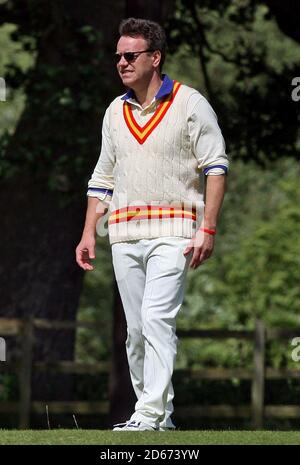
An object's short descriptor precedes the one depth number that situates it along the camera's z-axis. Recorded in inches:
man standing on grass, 613.9
